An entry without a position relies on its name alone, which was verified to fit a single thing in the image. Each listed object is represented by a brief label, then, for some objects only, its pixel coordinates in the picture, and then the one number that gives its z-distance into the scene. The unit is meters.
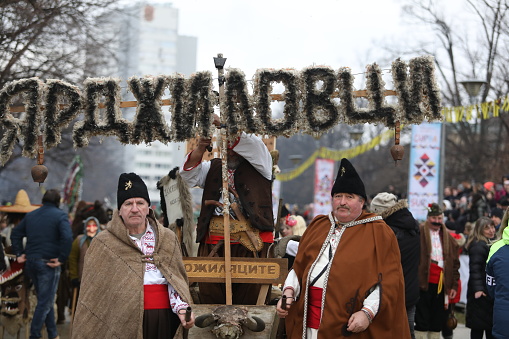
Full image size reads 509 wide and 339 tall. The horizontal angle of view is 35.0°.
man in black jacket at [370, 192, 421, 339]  8.81
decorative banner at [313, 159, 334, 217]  26.30
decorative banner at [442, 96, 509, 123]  16.06
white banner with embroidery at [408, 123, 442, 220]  15.62
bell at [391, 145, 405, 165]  7.12
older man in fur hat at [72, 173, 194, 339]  5.78
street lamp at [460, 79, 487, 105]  15.85
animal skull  6.94
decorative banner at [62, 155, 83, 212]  22.42
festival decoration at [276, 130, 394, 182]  22.28
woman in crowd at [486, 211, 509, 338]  6.44
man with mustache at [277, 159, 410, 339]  5.78
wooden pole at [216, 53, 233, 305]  7.20
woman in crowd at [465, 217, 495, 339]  9.38
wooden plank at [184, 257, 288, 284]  7.36
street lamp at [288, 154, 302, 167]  39.36
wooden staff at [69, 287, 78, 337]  11.40
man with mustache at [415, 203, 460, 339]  10.27
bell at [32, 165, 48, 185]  7.43
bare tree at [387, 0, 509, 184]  27.84
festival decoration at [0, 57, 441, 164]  7.16
